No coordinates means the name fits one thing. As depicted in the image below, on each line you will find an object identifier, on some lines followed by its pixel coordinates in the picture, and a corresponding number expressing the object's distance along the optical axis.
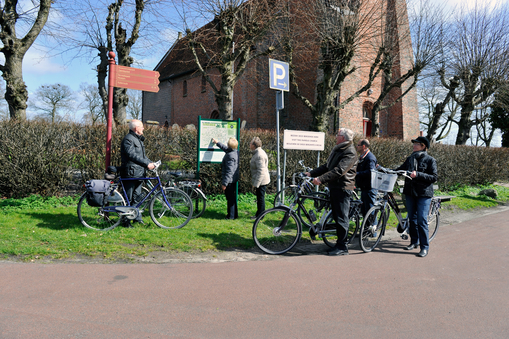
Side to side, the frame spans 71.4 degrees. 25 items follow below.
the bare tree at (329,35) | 14.26
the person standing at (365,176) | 6.64
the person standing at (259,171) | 7.42
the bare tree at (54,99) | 46.09
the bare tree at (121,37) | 13.35
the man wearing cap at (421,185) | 5.76
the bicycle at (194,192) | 6.85
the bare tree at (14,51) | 11.55
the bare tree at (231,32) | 11.79
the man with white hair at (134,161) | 6.24
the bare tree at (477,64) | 19.81
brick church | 22.00
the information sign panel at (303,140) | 8.05
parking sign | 7.41
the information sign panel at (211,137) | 7.80
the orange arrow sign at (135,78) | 6.86
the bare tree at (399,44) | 16.19
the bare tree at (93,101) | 48.36
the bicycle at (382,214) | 5.98
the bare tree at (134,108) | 52.16
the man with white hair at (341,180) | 5.36
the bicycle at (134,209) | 6.25
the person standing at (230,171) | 7.39
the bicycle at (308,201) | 5.71
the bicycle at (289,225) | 5.43
